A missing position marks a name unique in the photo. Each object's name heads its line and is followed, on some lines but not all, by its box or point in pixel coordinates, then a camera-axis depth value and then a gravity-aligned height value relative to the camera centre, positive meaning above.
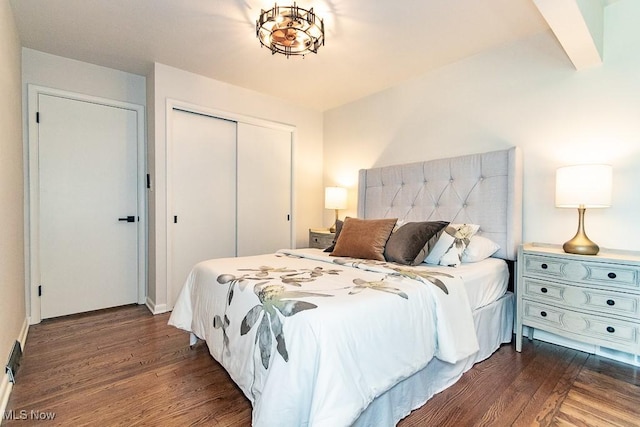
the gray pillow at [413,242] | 2.16 -0.24
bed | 1.14 -0.49
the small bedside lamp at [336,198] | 3.71 +0.11
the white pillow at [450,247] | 2.16 -0.27
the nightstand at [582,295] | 1.75 -0.53
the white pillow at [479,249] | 2.29 -0.30
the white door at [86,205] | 2.78 -0.01
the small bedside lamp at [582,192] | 1.88 +0.11
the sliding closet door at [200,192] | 3.11 +0.15
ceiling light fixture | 1.92 +1.16
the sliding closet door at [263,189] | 3.61 +0.21
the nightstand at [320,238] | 3.59 -0.37
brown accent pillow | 2.32 -0.24
